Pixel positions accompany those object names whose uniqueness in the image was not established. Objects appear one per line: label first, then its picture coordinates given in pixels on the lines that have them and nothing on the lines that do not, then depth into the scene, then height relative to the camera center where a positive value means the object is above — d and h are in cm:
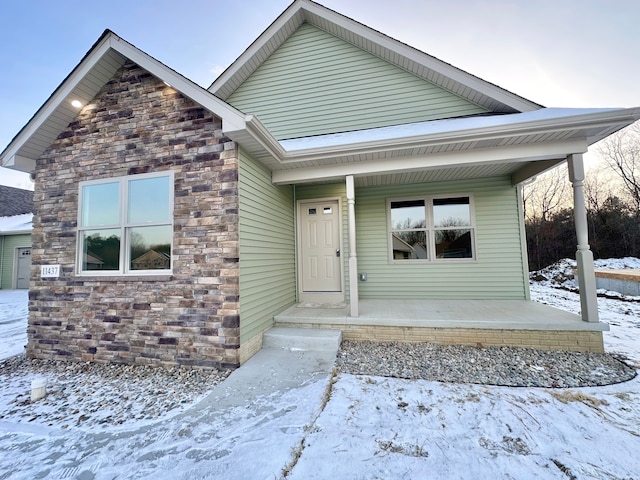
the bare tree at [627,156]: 1254 +460
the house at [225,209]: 352 +79
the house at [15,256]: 1198 +51
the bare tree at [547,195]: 1456 +322
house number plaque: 402 -6
